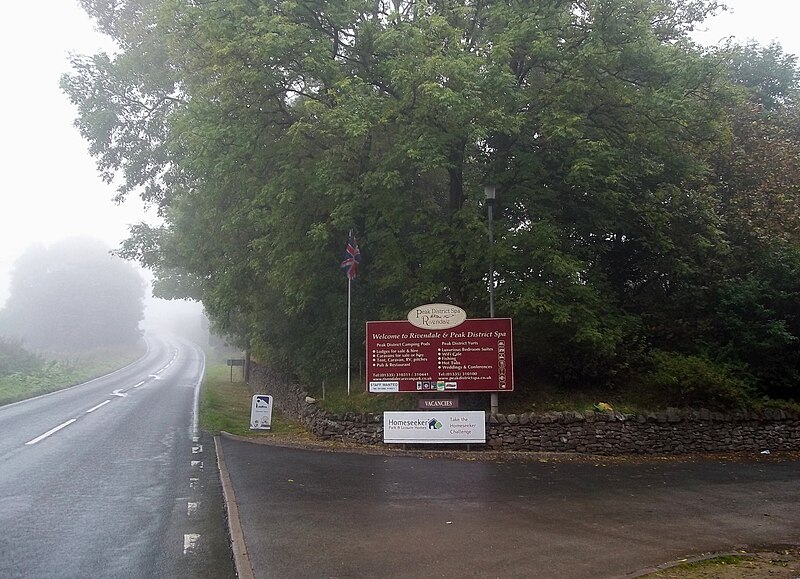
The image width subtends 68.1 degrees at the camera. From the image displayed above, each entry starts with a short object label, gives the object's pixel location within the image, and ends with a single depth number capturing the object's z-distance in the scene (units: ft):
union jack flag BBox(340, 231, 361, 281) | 50.11
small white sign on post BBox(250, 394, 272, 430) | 55.11
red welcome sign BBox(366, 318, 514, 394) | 46.06
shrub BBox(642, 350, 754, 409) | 46.34
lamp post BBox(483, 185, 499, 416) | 45.21
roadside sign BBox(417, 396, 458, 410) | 46.09
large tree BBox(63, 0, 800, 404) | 44.09
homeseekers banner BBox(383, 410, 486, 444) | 44.73
